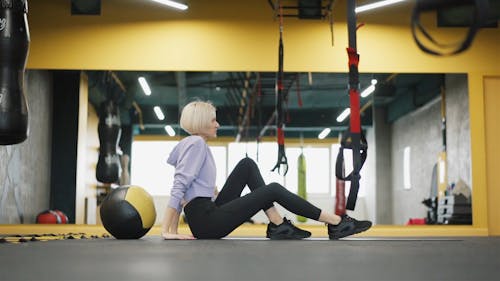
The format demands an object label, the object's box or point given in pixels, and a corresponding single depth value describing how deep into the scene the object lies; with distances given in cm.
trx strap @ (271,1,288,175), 433
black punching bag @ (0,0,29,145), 373
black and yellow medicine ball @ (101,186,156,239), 397
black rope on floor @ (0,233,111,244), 388
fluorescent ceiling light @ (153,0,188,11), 731
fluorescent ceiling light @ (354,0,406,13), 718
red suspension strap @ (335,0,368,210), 322
